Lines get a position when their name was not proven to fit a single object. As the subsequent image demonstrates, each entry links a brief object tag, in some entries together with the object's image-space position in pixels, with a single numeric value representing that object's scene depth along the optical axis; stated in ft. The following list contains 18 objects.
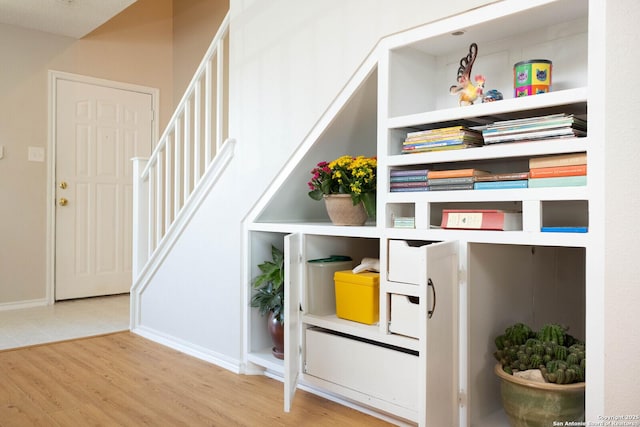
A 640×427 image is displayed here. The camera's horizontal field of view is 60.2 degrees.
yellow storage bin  7.52
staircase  10.17
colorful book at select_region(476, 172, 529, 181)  5.97
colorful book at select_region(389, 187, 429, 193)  6.86
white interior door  15.75
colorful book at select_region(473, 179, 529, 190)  5.96
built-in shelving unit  5.88
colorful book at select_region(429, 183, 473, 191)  6.42
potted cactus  5.78
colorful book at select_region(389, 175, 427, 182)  6.85
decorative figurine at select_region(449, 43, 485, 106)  6.66
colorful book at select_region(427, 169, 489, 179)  6.38
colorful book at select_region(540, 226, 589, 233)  5.45
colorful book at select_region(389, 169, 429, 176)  6.86
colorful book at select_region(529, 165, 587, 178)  5.46
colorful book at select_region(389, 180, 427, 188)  6.86
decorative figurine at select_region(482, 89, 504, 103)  6.53
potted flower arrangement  7.66
